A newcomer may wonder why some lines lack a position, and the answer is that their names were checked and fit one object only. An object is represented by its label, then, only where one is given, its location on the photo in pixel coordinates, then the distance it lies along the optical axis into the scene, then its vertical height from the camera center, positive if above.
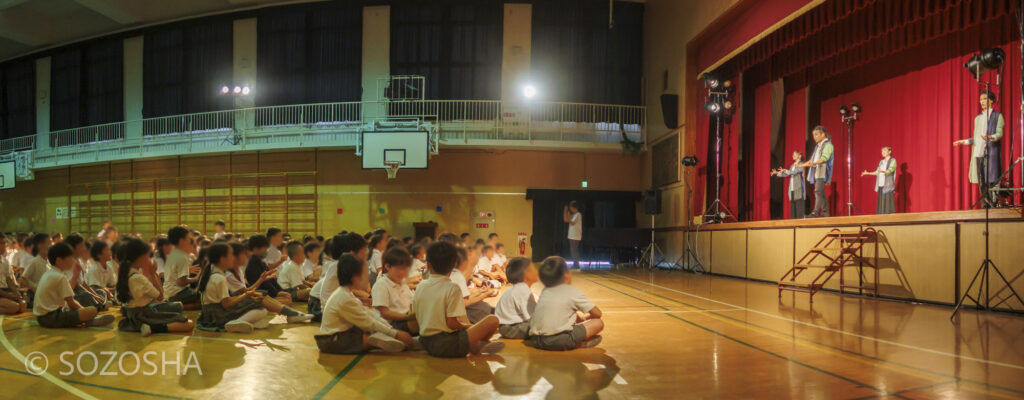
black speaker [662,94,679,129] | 13.30 +2.31
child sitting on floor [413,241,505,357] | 3.79 -0.71
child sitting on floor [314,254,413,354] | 3.88 -0.81
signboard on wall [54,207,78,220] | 18.49 -0.29
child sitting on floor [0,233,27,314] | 5.92 -0.96
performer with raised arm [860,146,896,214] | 8.62 +0.45
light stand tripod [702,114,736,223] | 11.55 +0.07
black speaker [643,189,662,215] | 13.14 +0.16
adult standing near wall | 12.73 -0.37
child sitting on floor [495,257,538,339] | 4.55 -0.78
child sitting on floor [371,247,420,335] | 4.31 -0.66
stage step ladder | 6.96 -0.57
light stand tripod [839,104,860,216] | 9.33 +1.28
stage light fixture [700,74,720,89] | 11.57 +2.62
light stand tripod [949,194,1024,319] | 5.49 -0.80
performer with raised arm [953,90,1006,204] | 6.43 +0.81
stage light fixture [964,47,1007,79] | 5.42 +1.44
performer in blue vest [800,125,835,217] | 9.12 +0.69
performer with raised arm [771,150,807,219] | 9.63 +0.38
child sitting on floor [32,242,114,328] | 4.84 -0.84
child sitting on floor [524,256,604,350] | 4.05 -0.75
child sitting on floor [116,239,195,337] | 4.66 -0.78
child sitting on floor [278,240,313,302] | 6.86 -0.88
